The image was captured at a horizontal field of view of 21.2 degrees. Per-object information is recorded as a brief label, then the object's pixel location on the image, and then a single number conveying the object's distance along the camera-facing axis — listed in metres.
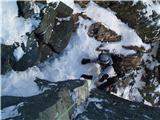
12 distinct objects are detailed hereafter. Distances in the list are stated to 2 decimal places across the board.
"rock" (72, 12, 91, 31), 9.75
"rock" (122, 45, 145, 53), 10.15
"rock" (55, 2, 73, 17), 9.27
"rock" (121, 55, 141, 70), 10.16
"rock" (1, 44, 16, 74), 8.16
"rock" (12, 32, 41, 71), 8.46
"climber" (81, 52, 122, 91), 9.53
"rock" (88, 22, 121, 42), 9.96
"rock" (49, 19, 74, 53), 9.25
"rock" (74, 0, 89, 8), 9.88
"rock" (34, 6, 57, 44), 8.73
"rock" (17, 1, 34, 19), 8.46
